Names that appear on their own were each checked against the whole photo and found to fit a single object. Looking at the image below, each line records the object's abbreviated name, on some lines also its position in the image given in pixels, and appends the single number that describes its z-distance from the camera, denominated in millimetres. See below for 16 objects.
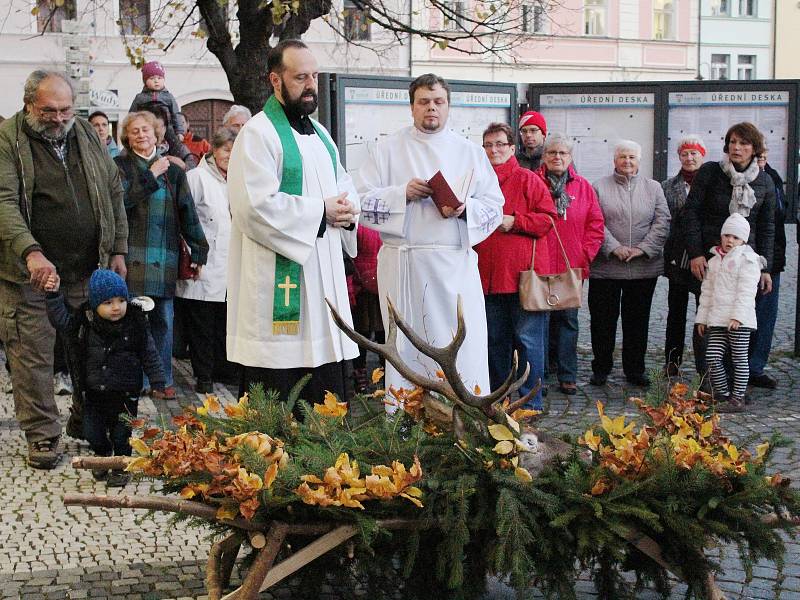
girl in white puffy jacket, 8586
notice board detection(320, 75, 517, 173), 9336
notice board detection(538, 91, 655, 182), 11352
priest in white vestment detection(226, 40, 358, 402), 5867
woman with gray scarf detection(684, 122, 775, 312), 8789
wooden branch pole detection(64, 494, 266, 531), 3910
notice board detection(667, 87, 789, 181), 11180
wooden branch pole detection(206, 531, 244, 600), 4309
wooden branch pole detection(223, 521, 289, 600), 3980
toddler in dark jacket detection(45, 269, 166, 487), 6707
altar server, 7117
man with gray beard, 6809
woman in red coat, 8250
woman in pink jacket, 8766
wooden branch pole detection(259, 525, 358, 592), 4027
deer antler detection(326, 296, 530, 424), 4211
